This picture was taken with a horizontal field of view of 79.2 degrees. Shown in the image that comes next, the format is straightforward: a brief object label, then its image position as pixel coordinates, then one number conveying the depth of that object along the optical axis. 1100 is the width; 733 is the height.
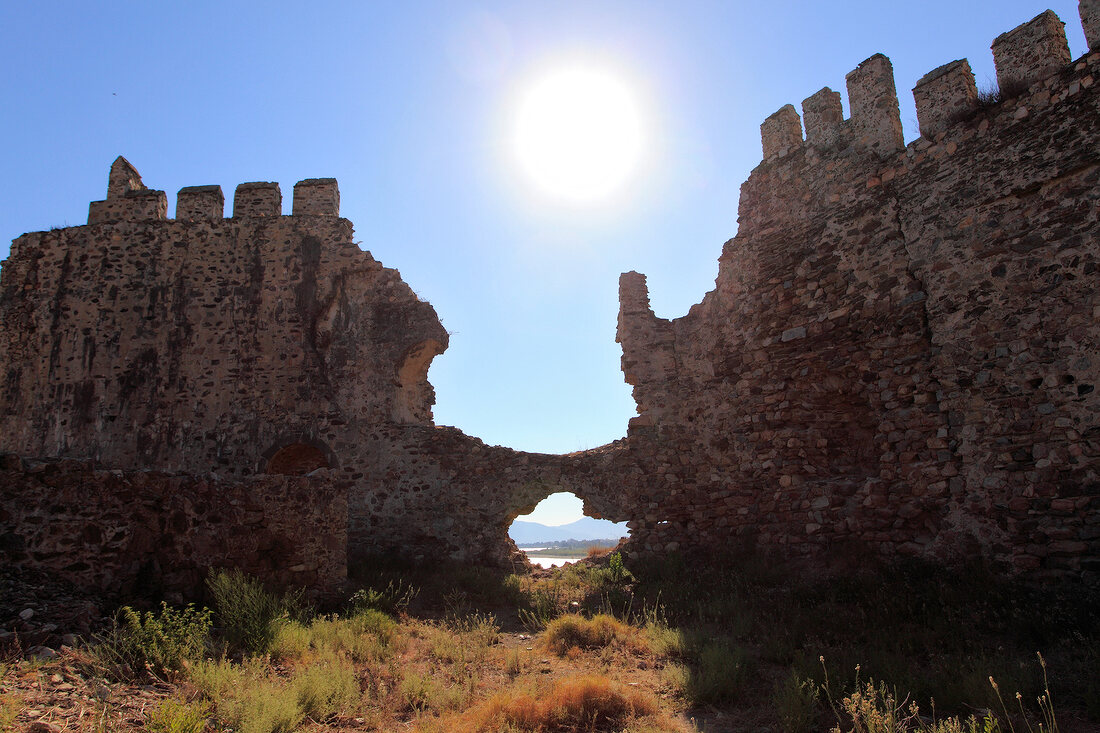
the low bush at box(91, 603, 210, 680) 4.43
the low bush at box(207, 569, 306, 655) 5.57
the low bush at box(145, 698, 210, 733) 3.66
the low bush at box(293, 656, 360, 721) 4.62
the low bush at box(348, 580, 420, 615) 7.59
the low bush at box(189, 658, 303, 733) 4.04
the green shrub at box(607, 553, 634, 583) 9.45
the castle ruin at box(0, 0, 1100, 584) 6.73
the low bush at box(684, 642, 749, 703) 5.07
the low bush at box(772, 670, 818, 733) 4.36
